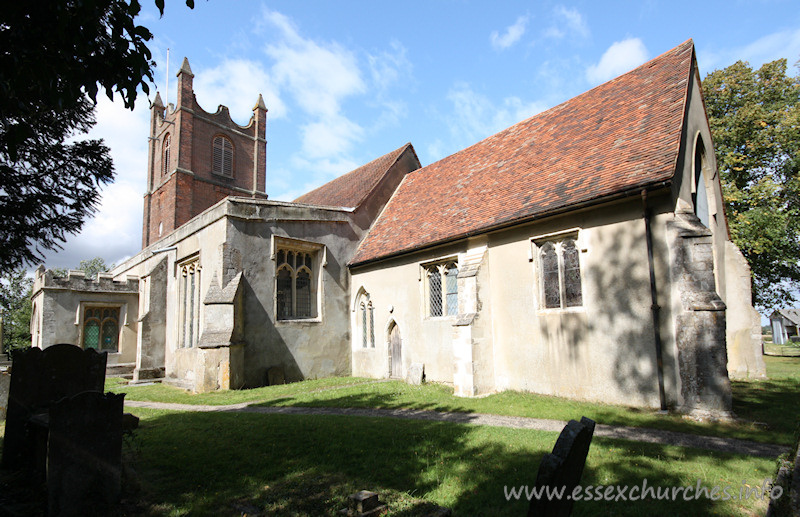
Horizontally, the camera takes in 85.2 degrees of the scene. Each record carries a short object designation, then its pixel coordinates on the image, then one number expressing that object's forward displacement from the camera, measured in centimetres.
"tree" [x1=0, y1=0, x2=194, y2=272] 386
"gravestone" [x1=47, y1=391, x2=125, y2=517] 387
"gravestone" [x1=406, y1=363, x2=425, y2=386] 1263
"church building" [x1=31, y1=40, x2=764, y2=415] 839
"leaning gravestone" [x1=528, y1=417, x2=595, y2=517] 237
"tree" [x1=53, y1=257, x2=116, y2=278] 5822
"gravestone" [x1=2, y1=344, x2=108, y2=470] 536
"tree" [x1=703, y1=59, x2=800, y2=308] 1972
